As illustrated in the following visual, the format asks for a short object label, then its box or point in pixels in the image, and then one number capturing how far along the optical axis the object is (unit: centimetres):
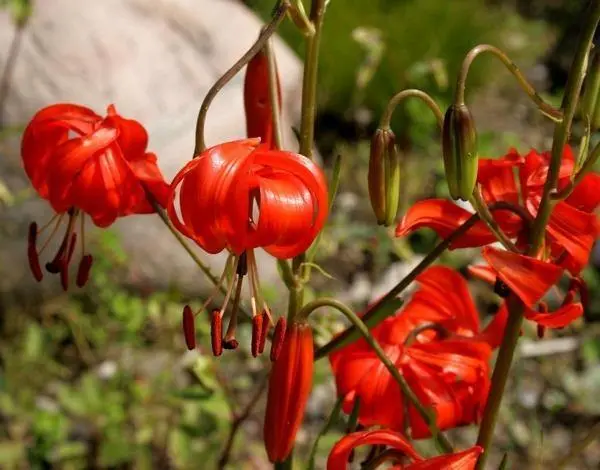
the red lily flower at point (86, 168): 49
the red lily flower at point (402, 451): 47
